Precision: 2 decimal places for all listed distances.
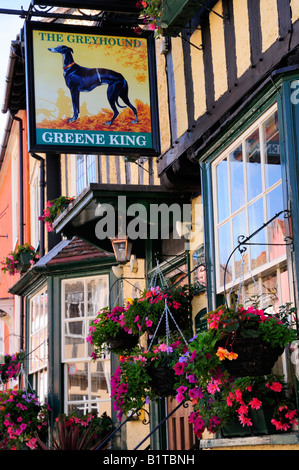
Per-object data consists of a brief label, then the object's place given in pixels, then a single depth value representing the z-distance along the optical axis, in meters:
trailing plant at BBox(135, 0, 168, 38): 12.38
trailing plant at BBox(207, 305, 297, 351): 8.26
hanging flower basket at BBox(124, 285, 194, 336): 12.93
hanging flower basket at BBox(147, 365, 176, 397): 11.25
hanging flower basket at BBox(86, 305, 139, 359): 13.43
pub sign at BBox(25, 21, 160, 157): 12.86
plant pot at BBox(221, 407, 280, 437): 9.01
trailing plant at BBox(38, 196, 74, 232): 20.31
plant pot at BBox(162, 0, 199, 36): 11.72
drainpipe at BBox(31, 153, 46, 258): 23.93
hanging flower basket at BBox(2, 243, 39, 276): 25.06
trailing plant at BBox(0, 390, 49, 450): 18.97
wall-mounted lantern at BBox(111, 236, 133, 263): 14.43
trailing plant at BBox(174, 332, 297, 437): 8.55
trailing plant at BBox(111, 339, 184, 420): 11.26
